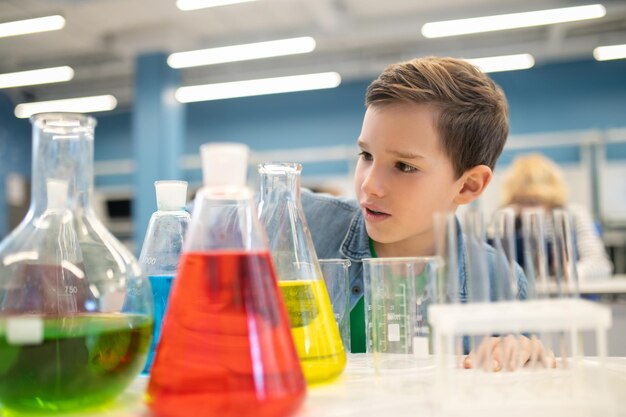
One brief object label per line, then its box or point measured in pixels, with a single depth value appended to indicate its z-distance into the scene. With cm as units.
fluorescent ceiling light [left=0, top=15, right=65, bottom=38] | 500
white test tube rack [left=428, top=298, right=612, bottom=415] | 41
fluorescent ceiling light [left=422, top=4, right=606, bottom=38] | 462
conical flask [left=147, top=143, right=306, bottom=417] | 37
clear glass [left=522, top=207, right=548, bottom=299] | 48
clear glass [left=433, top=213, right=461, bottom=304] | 46
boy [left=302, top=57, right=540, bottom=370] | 84
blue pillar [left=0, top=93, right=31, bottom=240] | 737
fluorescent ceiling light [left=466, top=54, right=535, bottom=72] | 566
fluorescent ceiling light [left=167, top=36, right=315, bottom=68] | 532
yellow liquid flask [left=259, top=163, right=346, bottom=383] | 51
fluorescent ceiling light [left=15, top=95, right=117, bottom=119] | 714
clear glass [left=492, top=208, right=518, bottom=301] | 48
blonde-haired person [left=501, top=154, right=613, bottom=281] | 304
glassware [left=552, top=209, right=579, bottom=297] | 47
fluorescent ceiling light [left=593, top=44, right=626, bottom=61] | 549
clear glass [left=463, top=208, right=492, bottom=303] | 47
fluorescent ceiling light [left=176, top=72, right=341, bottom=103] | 622
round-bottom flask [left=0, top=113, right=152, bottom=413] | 40
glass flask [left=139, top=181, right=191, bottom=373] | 59
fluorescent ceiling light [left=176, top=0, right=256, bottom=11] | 430
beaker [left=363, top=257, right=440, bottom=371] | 56
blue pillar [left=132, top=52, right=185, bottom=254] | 550
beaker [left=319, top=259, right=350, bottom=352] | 65
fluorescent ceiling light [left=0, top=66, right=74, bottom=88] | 632
